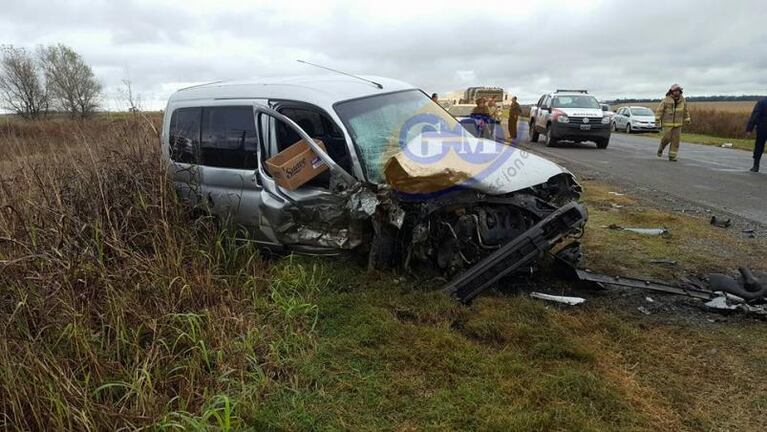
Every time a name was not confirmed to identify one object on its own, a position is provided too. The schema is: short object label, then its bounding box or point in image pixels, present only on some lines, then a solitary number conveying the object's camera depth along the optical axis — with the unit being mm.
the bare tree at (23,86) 31312
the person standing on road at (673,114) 11641
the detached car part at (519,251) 3545
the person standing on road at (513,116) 17531
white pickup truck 15281
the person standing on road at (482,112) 15942
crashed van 3711
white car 25034
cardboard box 4102
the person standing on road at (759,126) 10133
